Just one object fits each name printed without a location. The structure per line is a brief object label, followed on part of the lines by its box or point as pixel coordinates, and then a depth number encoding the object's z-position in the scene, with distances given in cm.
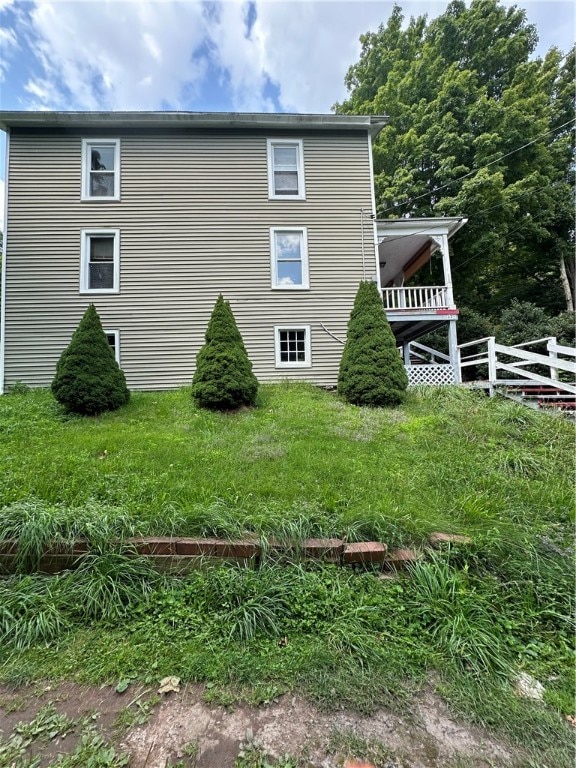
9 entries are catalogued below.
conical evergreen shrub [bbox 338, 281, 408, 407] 730
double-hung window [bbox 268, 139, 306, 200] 1001
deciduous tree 1443
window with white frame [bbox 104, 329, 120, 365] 920
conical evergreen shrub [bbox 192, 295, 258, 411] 669
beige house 920
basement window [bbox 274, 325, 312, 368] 962
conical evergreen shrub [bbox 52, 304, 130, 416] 641
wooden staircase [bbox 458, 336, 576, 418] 689
